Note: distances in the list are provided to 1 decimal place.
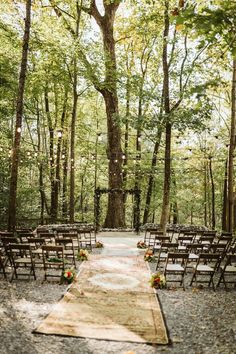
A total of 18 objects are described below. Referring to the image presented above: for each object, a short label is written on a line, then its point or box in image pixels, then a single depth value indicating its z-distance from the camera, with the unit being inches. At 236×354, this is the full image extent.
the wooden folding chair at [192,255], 398.3
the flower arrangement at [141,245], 554.5
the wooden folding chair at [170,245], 397.4
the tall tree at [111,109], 840.3
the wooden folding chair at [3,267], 347.8
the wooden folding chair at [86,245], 535.1
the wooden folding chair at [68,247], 414.3
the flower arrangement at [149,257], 449.7
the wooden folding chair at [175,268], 332.5
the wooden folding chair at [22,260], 344.5
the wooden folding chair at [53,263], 348.2
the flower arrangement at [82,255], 444.1
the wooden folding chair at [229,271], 324.2
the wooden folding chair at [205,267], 331.0
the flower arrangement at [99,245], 562.6
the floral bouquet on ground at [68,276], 329.4
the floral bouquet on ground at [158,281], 321.1
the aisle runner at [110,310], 209.9
